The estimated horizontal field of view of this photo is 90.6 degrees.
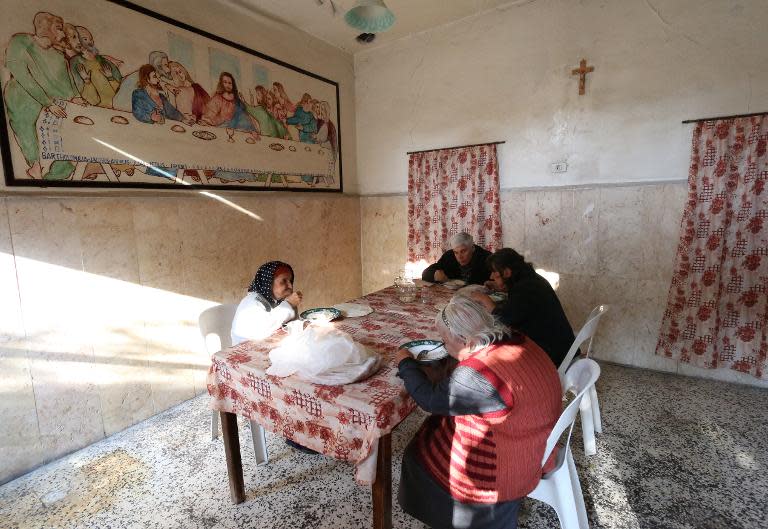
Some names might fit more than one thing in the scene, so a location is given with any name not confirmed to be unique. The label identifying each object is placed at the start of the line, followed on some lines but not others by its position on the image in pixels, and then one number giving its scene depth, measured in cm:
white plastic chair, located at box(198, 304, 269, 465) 208
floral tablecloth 125
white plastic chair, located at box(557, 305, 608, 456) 191
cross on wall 311
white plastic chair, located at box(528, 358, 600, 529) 135
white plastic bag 134
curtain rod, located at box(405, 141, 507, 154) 362
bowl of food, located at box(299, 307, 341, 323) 204
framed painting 209
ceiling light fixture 204
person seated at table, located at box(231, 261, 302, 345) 200
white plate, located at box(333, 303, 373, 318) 217
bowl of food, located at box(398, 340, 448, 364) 156
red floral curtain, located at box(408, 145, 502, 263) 367
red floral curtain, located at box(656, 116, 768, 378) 268
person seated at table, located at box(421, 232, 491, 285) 311
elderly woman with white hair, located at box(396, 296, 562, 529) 116
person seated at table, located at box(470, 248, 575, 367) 199
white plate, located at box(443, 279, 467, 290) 286
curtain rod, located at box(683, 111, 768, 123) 263
